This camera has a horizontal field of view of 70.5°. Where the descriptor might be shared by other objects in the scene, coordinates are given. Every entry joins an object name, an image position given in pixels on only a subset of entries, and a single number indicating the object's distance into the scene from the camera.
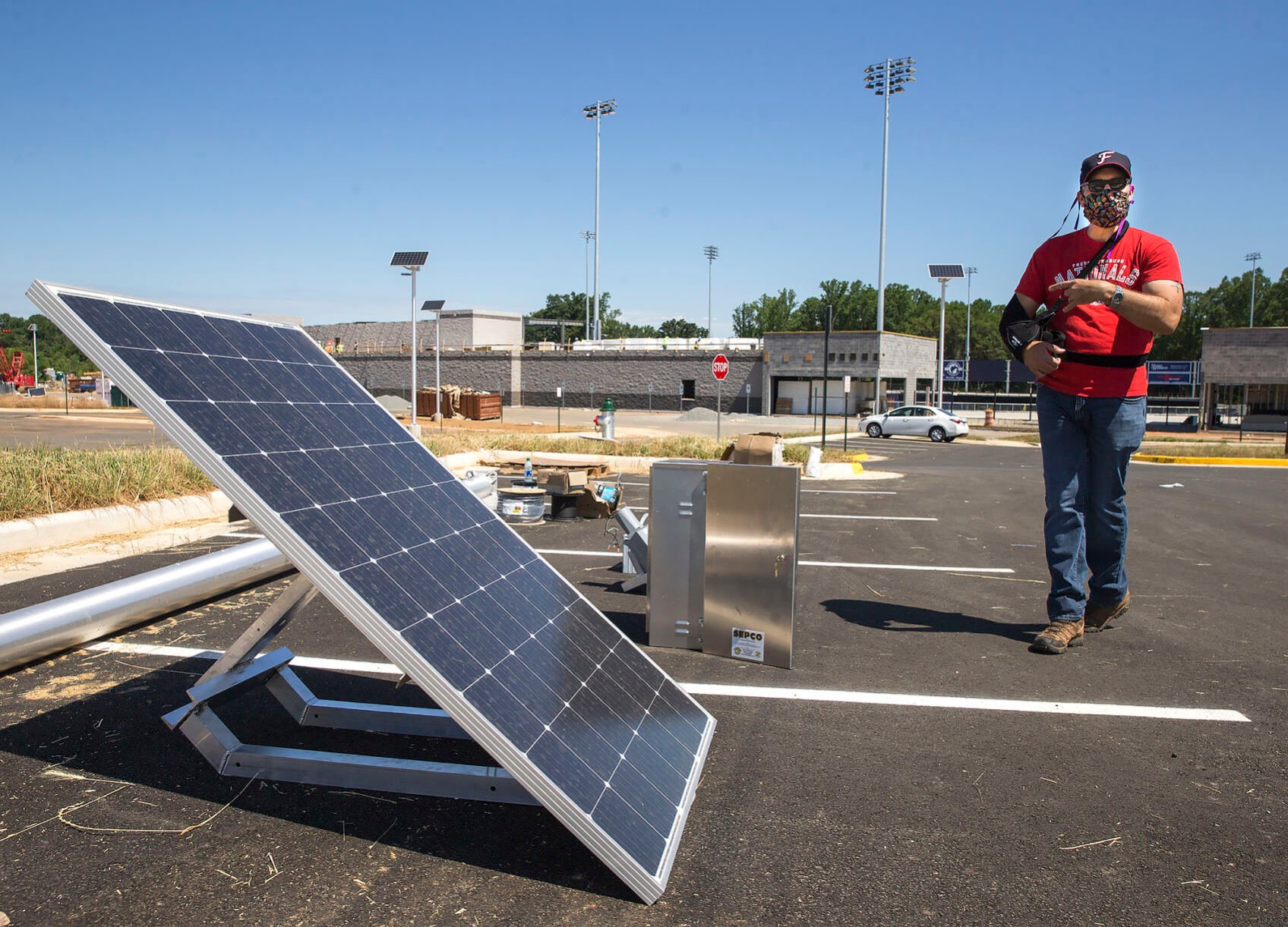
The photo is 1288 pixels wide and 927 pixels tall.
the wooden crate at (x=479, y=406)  45.53
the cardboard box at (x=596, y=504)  10.97
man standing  5.57
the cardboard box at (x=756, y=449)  6.60
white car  38.00
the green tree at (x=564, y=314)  135.12
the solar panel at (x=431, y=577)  2.86
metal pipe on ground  4.79
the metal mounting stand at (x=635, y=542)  6.79
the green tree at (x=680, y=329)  154.88
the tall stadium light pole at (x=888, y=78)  57.28
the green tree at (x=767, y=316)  124.56
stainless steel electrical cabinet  5.35
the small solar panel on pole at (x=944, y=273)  42.00
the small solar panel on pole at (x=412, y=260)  27.88
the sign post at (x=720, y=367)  29.42
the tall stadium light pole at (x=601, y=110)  75.12
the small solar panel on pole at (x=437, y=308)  42.00
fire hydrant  27.73
